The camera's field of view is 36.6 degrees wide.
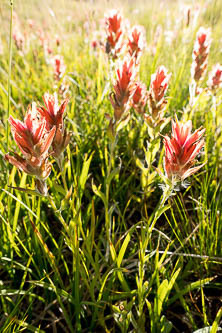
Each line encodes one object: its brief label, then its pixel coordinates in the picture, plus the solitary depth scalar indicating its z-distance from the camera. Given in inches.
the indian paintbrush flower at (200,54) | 15.7
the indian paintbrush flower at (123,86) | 11.2
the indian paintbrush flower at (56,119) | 10.5
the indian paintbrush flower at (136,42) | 15.7
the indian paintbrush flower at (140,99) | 15.2
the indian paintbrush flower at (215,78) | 17.1
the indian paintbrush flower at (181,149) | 10.0
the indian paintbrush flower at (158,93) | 12.7
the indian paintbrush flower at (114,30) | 15.7
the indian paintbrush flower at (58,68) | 18.4
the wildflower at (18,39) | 27.6
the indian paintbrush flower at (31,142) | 9.6
